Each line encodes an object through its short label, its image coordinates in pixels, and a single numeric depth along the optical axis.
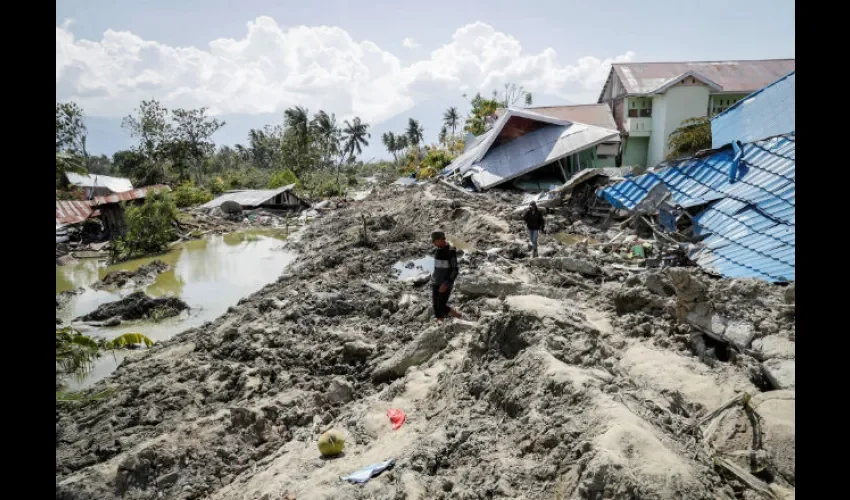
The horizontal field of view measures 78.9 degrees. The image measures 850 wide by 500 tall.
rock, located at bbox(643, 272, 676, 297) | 7.93
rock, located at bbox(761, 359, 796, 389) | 5.14
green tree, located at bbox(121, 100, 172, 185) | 45.50
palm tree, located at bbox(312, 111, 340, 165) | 54.42
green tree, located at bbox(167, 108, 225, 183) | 46.34
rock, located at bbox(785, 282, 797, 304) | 6.45
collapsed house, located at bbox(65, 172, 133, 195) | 39.41
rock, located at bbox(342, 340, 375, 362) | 7.57
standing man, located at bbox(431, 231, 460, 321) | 7.45
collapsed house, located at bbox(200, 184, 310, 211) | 32.09
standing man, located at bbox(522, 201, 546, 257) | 12.16
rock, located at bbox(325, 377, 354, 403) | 6.50
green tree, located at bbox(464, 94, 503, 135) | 43.25
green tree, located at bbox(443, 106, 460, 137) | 73.50
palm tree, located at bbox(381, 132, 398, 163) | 80.00
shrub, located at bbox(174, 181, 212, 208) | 34.75
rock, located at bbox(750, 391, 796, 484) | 3.66
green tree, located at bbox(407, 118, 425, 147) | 72.81
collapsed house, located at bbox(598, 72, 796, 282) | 10.42
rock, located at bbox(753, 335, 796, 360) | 5.70
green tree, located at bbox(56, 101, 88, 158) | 30.32
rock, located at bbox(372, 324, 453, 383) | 6.84
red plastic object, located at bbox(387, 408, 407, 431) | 5.41
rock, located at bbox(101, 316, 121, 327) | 12.15
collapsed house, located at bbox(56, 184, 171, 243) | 23.48
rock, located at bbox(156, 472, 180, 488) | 5.05
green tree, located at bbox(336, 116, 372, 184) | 62.62
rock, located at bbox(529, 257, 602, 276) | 10.71
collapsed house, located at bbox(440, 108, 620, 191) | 26.23
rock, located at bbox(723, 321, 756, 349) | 6.05
